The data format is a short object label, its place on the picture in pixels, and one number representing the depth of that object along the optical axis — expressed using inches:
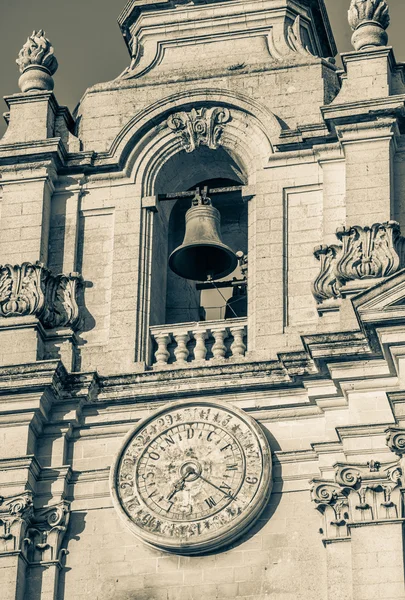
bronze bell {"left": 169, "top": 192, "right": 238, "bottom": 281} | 1298.0
